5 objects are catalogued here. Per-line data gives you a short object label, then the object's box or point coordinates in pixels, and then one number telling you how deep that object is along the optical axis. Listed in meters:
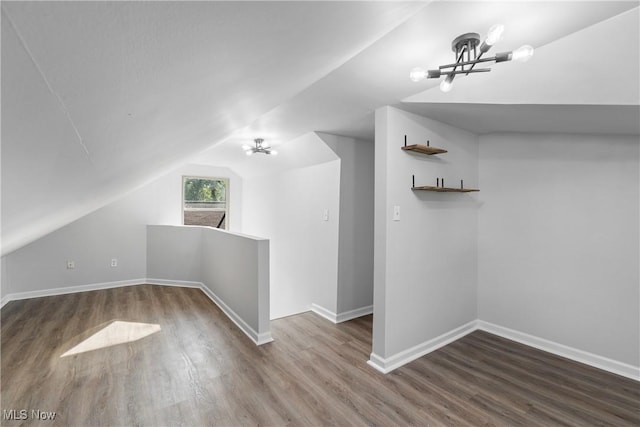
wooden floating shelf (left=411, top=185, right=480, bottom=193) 2.48
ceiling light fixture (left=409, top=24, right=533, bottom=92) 1.17
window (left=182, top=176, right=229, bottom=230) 5.36
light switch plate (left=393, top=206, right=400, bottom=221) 2.41
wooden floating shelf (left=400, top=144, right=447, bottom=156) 2.40
